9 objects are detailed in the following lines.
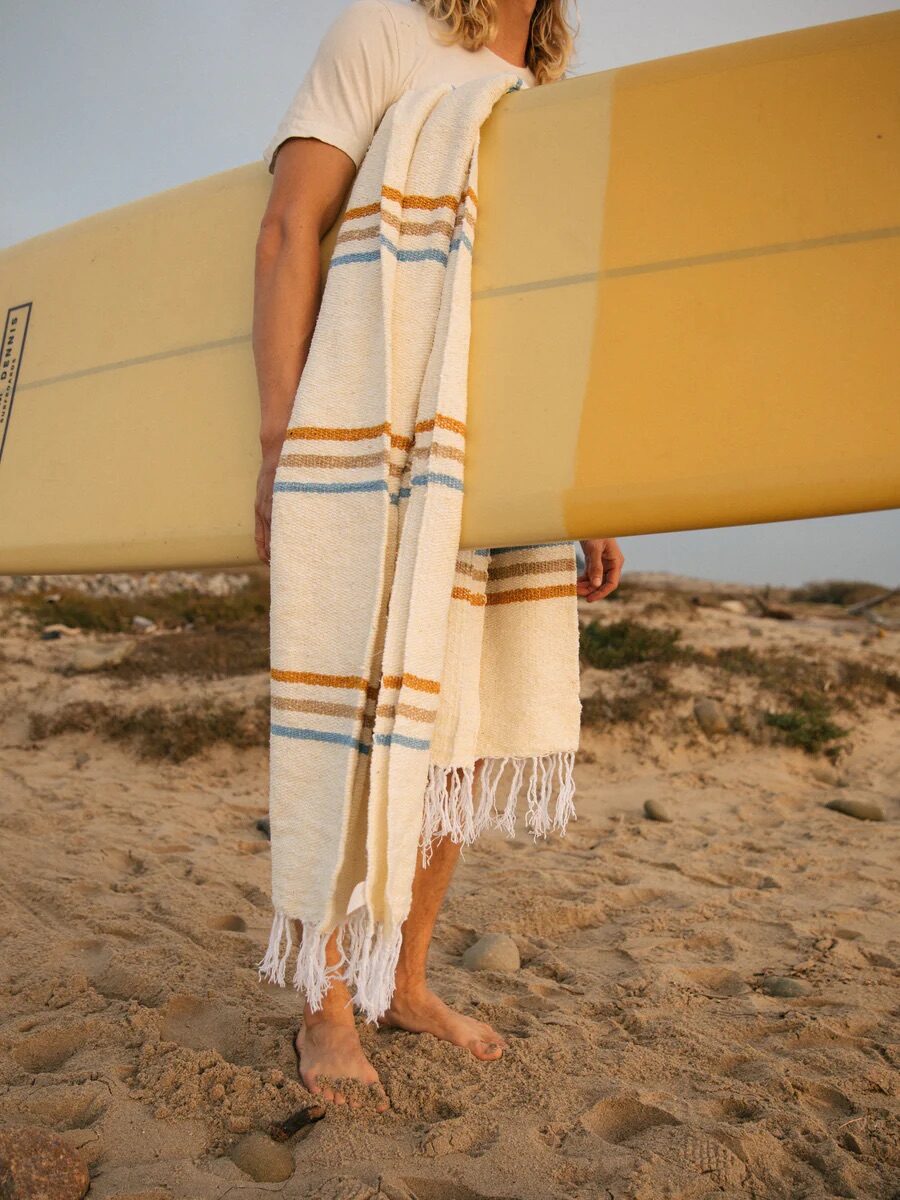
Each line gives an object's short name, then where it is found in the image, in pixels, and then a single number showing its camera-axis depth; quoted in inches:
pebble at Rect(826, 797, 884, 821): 164.7
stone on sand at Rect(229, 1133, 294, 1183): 61.4
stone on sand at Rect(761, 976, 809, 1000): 94.9
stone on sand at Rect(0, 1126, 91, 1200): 54.9
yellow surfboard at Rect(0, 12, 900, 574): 67.9
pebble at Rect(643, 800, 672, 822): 161.2
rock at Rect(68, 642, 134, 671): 244.7
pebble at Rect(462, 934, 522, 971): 100.0
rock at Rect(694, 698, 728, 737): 201.5
